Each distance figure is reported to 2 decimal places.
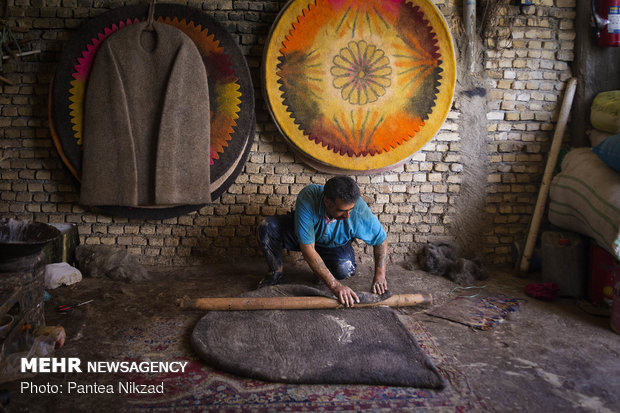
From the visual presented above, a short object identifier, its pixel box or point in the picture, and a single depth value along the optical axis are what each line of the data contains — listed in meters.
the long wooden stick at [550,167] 3.79
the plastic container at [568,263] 3.30
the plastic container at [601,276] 3.01
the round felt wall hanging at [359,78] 3.63
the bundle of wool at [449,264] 3.63
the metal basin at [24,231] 2.79
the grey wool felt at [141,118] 3.51
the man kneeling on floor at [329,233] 2.82
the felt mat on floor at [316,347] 2.14
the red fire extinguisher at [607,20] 3.58
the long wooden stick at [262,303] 2.80
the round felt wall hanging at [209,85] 3.55
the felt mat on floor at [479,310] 2.85
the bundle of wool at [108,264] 3.55
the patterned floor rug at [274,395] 1.94
